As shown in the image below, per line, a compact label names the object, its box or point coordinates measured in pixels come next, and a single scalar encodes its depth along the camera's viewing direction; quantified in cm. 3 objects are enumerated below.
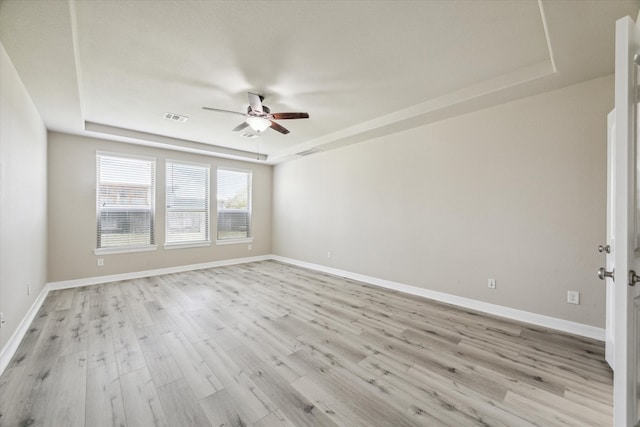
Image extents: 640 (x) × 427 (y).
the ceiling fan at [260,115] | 294
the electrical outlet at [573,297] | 261
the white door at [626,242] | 108
